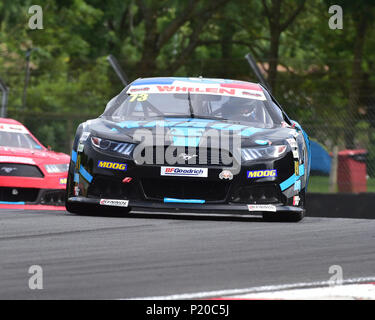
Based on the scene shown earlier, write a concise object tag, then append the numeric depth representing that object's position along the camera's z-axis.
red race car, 21.66
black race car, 14.62
